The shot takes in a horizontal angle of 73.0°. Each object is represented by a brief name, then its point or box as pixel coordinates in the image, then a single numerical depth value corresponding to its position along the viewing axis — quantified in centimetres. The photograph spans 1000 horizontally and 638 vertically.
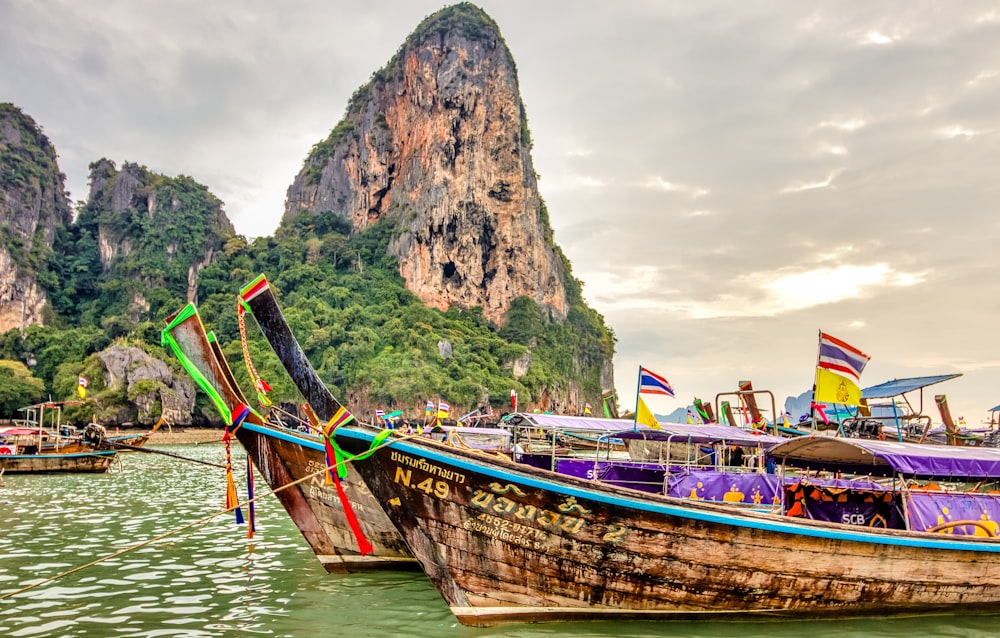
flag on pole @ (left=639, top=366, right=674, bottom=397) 1033
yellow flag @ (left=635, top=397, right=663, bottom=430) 983
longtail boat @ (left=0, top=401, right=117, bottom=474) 2406
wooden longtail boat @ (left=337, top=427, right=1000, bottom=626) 653
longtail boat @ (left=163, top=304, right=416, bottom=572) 866
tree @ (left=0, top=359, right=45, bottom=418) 5281
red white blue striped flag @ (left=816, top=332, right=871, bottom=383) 1052
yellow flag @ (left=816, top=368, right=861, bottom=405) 1056
